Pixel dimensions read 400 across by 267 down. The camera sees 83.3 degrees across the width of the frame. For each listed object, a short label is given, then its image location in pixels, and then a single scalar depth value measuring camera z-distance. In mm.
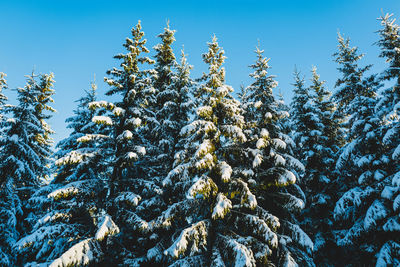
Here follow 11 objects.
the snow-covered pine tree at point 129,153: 10844
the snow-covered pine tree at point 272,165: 11141
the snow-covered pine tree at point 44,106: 19953
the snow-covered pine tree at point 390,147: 10352
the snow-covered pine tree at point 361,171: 11844
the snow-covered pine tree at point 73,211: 9002
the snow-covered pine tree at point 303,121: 17016
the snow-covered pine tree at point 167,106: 14164
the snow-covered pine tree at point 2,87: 19800
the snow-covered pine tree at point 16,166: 15430
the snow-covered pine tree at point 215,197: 9008
